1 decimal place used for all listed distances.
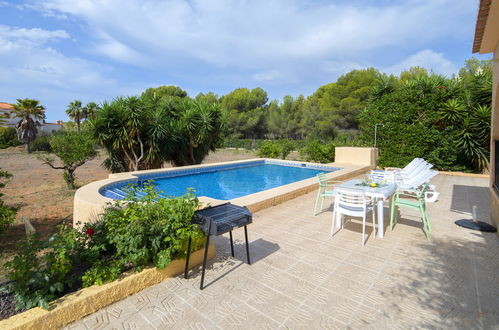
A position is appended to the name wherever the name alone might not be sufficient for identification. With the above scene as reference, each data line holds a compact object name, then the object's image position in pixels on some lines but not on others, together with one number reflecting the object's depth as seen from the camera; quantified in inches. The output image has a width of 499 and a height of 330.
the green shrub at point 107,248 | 82.3
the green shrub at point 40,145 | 1032.2
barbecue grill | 100.4
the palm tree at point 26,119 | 1045.8
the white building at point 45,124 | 1731.2
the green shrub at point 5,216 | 178.7
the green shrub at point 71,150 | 375.2
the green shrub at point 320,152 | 532.4
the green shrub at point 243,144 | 1075.0
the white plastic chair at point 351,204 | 144.7
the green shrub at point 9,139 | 989.2
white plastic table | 155.3
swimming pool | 350.3
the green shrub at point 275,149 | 616.6
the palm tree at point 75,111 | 1441.9
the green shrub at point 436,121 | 392.5
